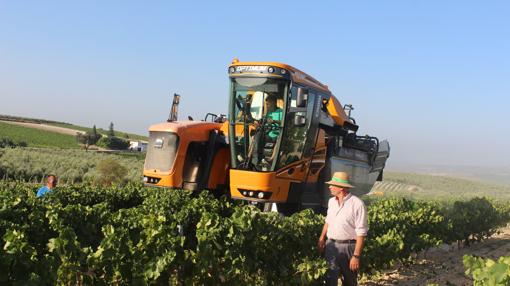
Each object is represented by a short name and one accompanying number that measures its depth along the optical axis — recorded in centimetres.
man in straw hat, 518
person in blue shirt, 934
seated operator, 852
